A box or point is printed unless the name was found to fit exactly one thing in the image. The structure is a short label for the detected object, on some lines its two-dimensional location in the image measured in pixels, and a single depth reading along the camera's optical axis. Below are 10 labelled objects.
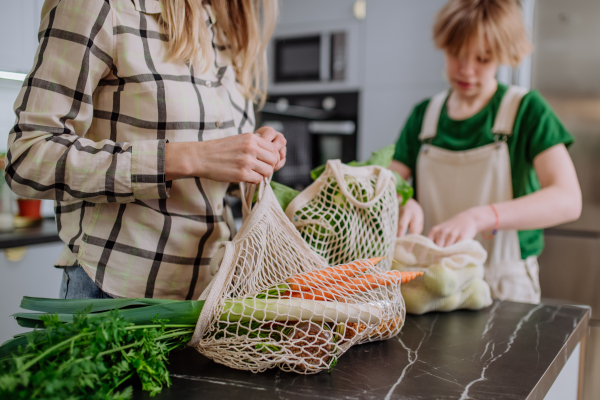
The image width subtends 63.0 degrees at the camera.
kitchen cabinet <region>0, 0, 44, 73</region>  1.56
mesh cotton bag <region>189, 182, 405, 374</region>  0.60
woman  0.65
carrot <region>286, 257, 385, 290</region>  0.66
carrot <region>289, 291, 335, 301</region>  0.62
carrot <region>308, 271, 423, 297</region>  0.65
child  1.24
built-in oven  2.77
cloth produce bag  0.86
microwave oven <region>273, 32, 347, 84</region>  2.91
